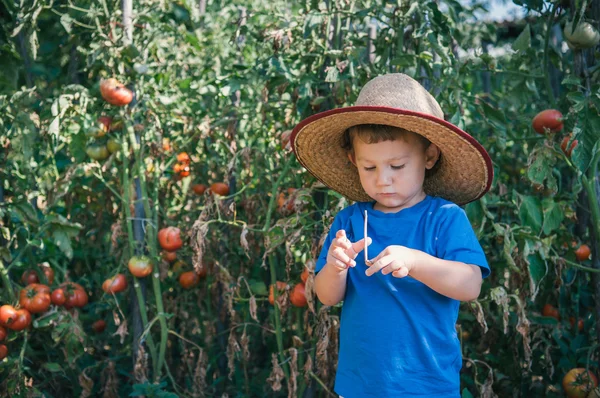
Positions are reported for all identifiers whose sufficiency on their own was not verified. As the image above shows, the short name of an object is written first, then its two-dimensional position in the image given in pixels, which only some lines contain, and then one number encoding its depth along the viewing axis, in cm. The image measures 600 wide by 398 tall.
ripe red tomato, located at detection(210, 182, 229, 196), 234
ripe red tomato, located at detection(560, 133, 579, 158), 192
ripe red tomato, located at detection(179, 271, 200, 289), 239
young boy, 129
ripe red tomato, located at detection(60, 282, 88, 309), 233
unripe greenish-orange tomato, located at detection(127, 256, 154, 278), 218
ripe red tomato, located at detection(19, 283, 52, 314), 223
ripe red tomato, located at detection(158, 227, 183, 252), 222
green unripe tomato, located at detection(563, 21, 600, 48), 187
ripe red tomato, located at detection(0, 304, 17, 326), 219
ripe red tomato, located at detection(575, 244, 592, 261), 230
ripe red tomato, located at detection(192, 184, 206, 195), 248
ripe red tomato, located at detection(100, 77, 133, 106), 217
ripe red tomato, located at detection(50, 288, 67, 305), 229
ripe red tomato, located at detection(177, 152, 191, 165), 240
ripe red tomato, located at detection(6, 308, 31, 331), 221
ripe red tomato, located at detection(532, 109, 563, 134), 203
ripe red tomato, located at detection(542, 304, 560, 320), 229
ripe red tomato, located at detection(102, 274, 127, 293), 224
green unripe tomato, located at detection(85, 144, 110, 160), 226
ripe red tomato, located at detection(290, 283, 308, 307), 200
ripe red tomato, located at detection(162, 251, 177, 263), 235
